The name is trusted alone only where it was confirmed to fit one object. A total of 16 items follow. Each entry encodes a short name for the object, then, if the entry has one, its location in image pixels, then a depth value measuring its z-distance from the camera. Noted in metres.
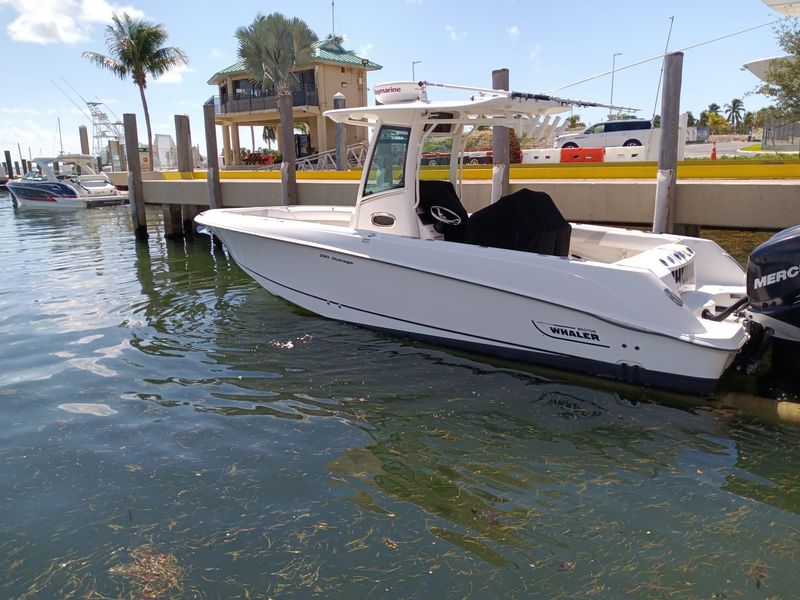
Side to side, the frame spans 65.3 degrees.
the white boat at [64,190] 24.86
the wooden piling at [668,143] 7.22
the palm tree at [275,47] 32.00
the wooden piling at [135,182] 13.79
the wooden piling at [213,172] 12.07
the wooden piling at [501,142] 8.62
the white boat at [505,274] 4.50
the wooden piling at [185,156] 14.74
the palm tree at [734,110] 89.19
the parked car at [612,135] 21.94
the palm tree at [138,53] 33.59
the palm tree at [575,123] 46.70
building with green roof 33.38
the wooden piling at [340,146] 13.00
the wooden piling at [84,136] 41.81
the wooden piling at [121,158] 37.68
